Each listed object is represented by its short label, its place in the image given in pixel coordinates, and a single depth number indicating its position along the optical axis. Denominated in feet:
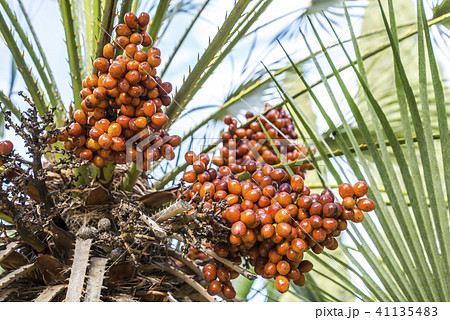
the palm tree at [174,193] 2.55
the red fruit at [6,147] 2.59
